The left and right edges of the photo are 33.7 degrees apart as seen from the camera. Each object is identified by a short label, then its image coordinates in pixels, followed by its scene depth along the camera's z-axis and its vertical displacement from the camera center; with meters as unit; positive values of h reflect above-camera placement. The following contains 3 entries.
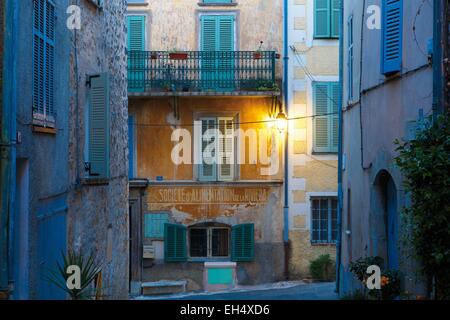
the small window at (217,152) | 19.19 +0.64
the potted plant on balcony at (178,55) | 18.78 +3.08
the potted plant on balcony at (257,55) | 18.94 +3.12
